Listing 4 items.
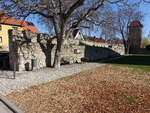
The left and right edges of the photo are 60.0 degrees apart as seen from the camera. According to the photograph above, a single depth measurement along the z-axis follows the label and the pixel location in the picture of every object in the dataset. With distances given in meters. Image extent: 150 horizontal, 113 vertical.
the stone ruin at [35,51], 8.66
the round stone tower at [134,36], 34.41
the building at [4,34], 29.22
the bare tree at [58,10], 7.83
